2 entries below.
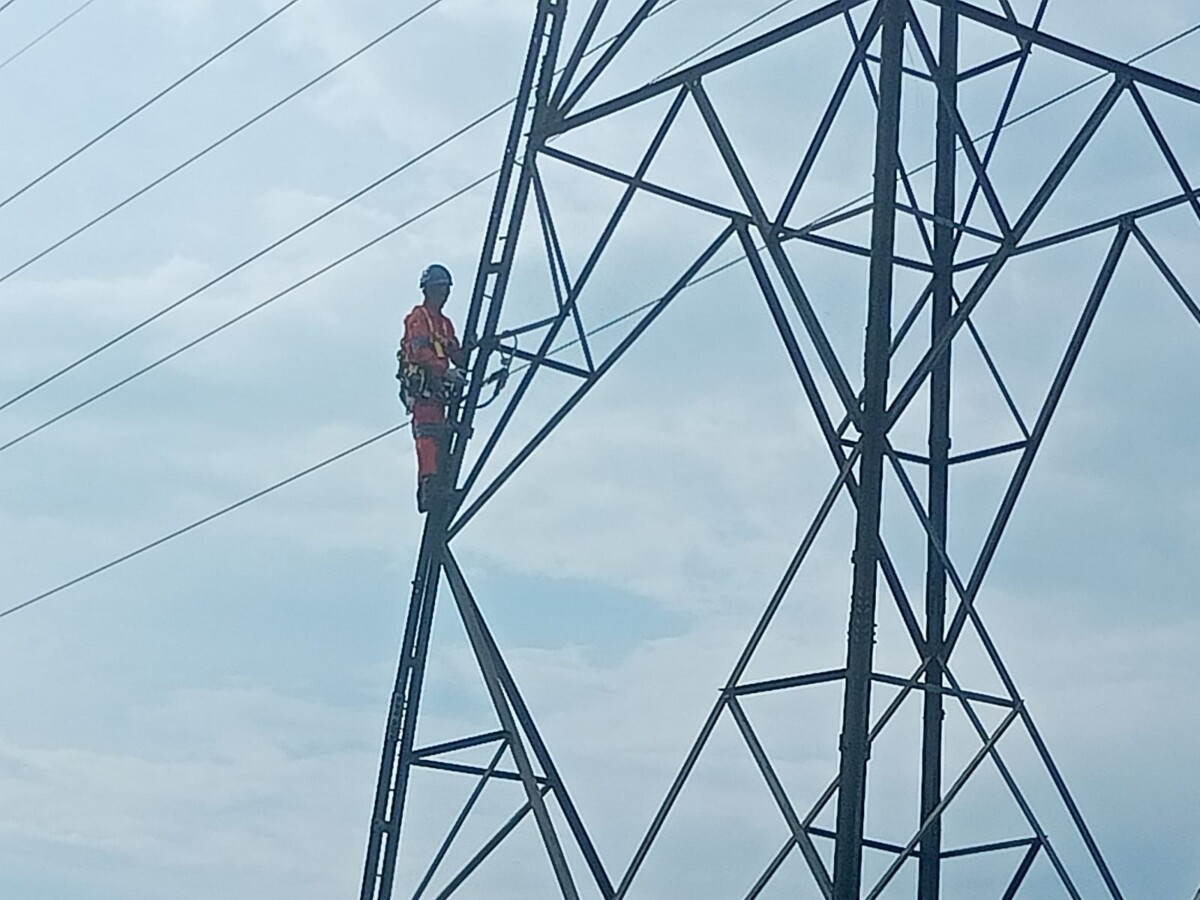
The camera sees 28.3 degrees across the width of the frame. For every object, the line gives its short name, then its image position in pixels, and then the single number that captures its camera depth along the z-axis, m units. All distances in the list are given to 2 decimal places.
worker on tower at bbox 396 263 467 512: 19.27
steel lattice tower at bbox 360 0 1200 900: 15.71
